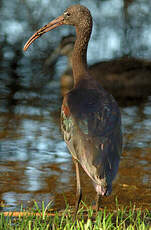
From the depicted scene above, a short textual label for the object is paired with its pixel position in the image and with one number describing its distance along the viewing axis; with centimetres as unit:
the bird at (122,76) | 2623
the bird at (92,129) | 854
